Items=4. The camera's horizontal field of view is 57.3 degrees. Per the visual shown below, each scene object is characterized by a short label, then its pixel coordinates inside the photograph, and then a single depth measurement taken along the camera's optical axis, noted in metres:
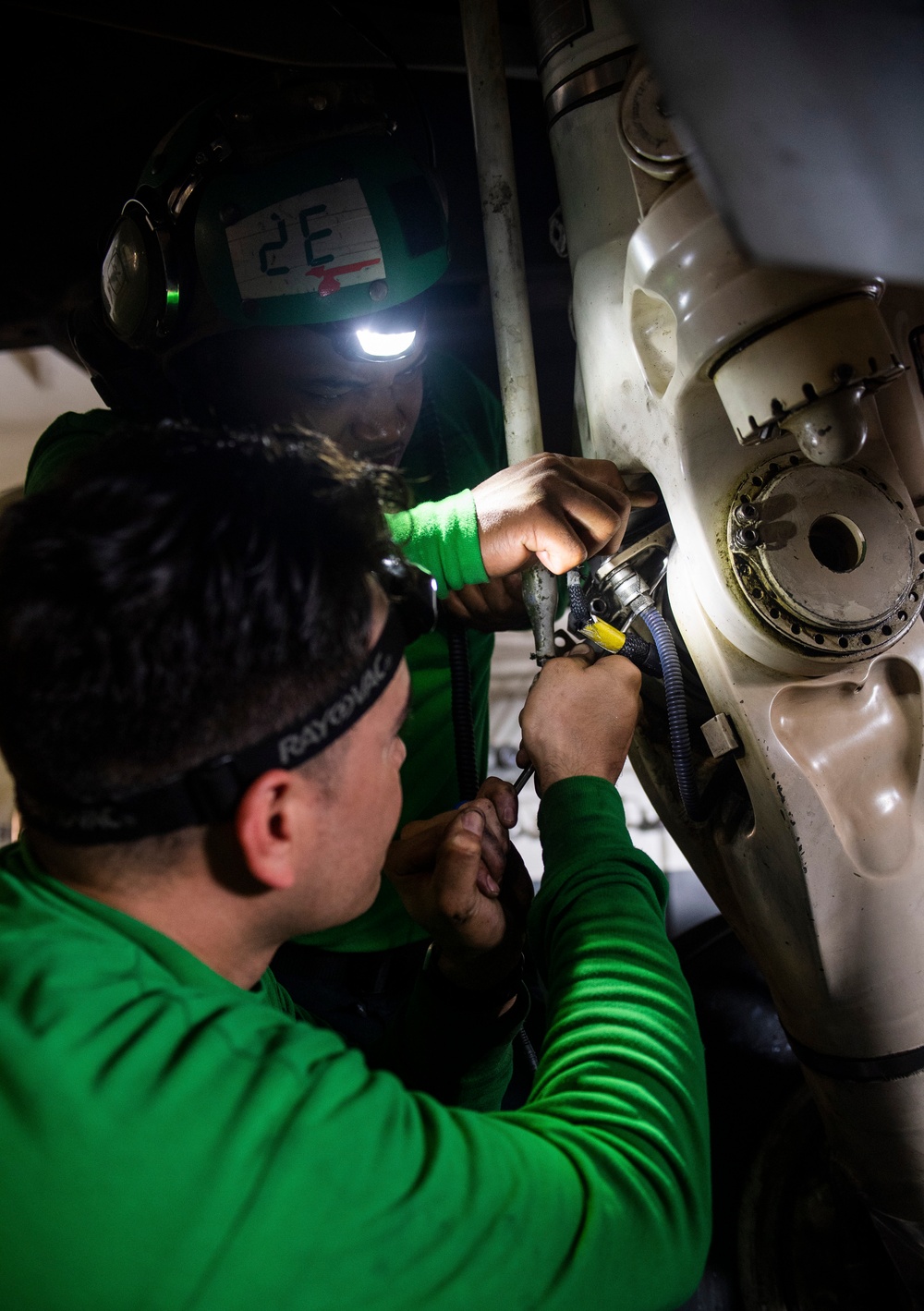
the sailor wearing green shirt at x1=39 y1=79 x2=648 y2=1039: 1.10
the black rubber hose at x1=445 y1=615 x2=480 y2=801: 1.25
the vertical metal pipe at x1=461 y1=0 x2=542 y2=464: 1.09
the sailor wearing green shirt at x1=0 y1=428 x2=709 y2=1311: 0.54
